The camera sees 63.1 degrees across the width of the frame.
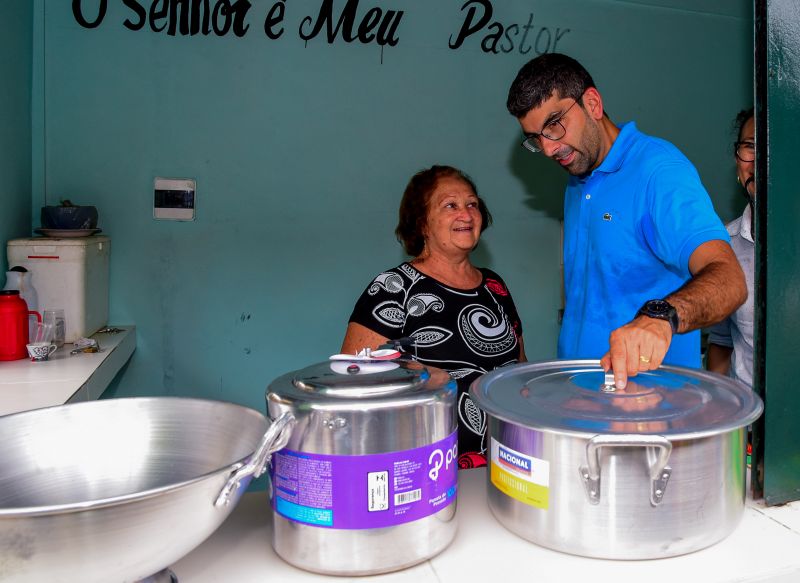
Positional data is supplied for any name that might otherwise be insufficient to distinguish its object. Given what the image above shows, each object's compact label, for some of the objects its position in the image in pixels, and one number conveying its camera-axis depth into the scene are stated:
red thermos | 2.20
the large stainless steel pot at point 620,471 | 0.82
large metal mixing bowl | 0.61
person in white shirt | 2.07
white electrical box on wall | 2.83
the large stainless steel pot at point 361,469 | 0.80
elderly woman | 2.03
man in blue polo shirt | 1.59
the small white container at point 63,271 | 2.42
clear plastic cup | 2.37
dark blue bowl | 2.53
